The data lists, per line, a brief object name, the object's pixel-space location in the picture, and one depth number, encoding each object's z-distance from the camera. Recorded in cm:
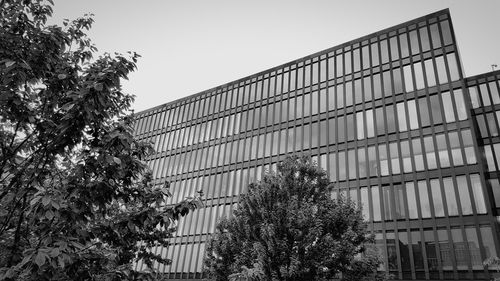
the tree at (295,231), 1666
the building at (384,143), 3098
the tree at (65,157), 489
